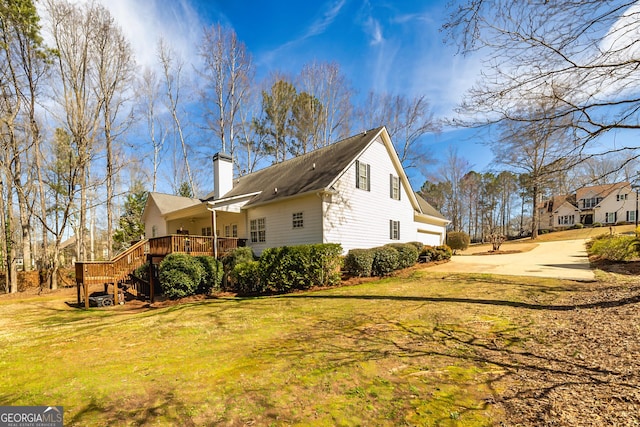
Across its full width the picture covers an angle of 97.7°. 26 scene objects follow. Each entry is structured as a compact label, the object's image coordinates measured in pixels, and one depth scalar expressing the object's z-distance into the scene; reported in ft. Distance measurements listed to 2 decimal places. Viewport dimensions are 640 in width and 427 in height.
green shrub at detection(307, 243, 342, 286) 35.88
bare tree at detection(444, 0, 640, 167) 16.12
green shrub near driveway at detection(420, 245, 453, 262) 54.29
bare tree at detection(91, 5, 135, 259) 53.47
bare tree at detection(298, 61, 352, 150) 85.71
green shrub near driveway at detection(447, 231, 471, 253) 84.84
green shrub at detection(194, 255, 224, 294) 39.73
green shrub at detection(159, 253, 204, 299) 36.78
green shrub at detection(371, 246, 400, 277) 42.01
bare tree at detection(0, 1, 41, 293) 47.19
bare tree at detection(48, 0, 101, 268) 51.44
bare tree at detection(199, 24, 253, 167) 75.82
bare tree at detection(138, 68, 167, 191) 80.33
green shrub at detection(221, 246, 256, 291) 43.29
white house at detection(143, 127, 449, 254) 43.93
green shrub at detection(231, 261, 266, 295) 37.82
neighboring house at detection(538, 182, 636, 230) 134.62
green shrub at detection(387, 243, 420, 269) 45.04
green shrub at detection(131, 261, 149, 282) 42.60
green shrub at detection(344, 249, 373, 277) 40.32
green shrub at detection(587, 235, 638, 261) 36.41
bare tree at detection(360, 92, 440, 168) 86.45
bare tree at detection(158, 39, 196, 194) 79.34
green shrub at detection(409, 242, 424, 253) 54.90
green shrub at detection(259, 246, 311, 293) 35.83
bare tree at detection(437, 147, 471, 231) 133.54
